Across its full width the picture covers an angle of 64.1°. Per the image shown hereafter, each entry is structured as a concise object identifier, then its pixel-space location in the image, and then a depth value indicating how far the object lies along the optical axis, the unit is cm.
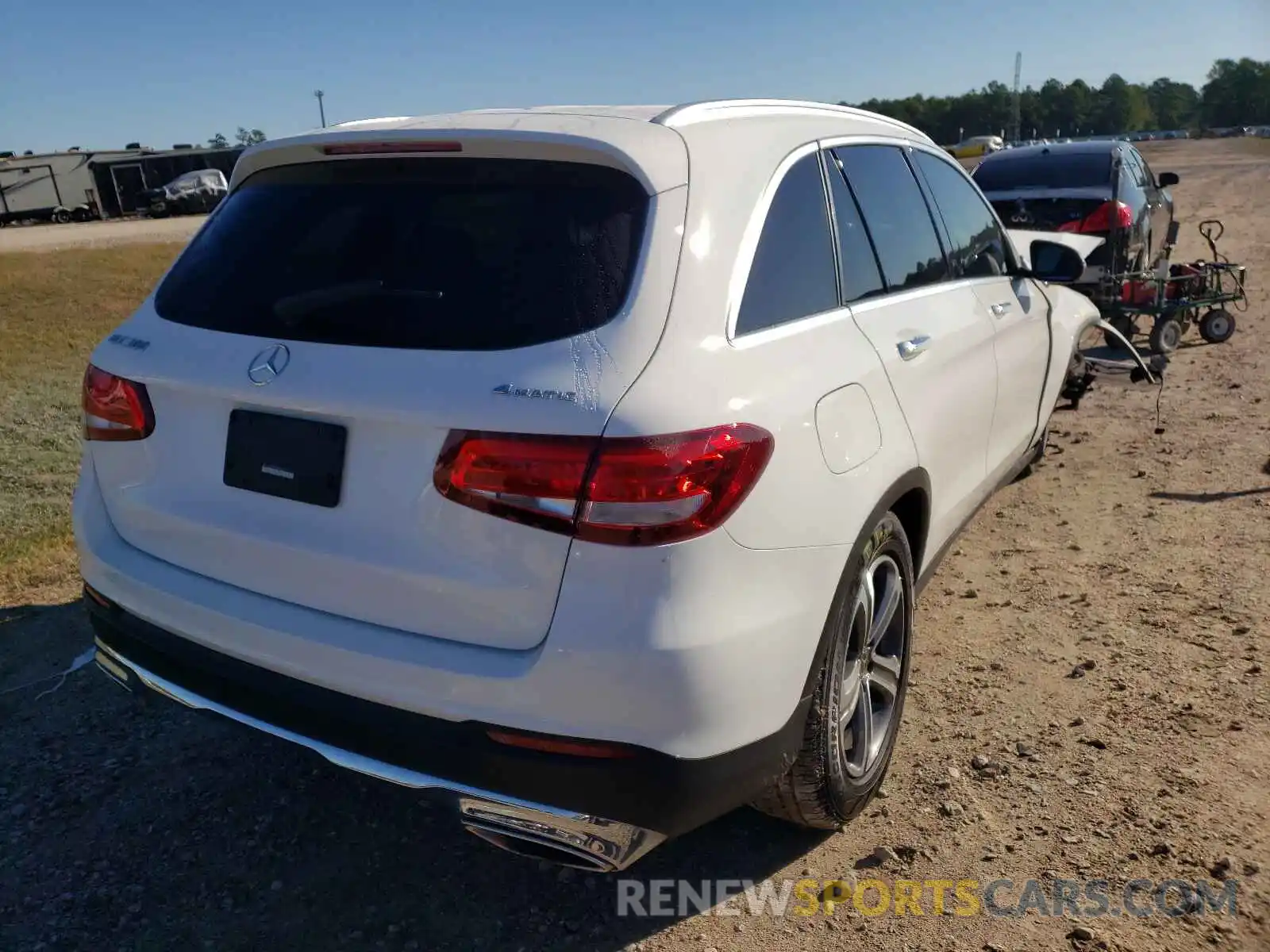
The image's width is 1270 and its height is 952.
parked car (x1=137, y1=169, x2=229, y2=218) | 3753
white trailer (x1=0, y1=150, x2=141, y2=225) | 3453
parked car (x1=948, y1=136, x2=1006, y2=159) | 5128
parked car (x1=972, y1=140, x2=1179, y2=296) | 957
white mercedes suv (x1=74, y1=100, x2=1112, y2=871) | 204
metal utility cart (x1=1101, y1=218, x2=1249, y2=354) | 852
